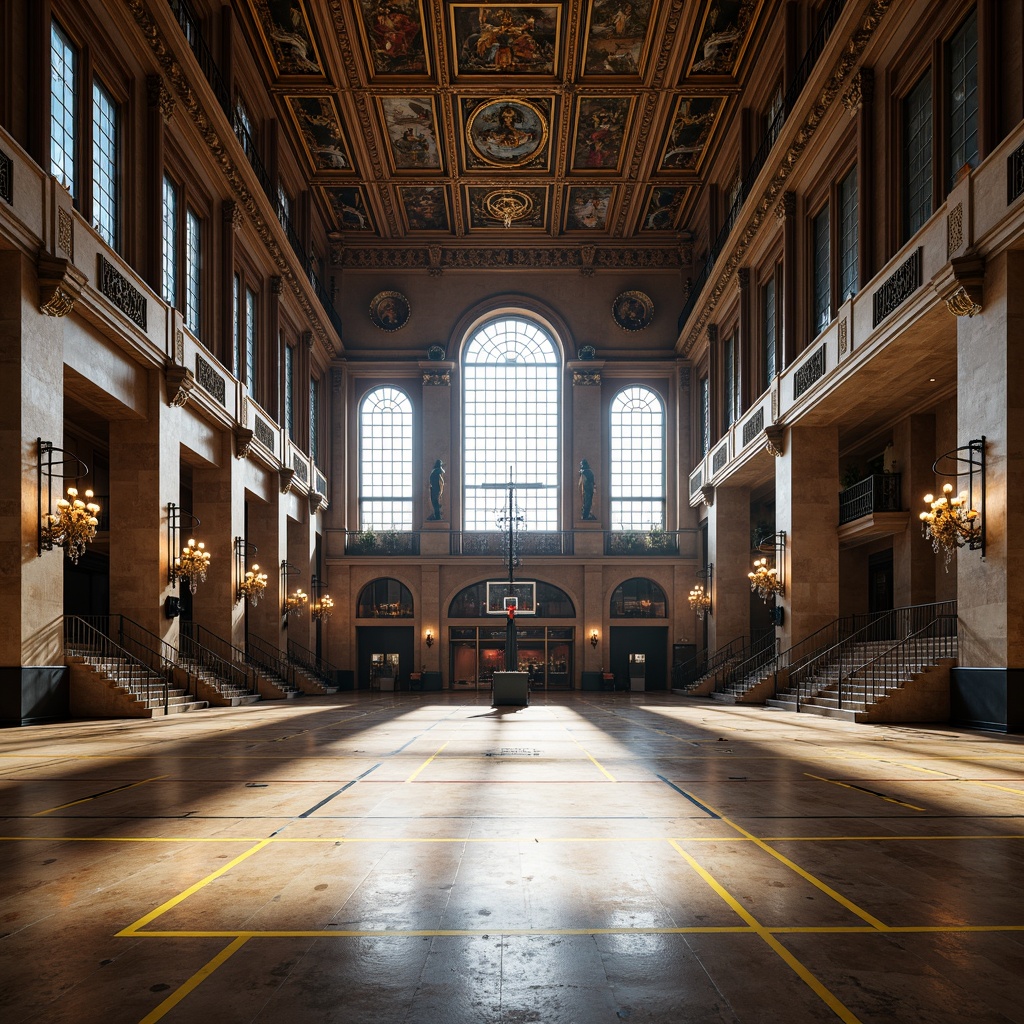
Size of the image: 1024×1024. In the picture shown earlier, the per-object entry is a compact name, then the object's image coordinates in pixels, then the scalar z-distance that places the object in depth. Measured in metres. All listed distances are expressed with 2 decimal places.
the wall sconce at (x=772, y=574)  27.75
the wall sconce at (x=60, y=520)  16.95
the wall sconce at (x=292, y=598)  34.01
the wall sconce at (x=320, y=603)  38.84
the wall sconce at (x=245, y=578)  28.49
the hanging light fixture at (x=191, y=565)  23.64
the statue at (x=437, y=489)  41.84
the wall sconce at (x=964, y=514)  16.56
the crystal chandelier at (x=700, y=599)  37.73
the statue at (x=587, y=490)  41.88
